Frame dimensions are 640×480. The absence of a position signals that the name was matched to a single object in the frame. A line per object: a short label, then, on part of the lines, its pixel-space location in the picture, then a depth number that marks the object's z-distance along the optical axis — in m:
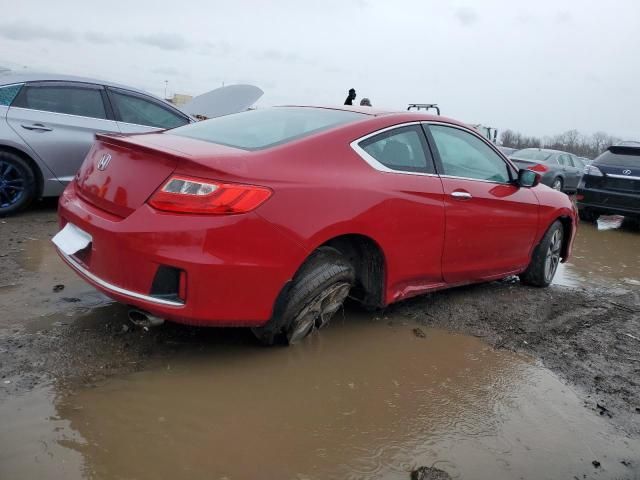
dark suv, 8.85
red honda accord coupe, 2.52
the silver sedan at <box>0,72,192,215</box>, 5.38
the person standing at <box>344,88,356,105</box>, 11.92
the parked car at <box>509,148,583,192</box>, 13.95
